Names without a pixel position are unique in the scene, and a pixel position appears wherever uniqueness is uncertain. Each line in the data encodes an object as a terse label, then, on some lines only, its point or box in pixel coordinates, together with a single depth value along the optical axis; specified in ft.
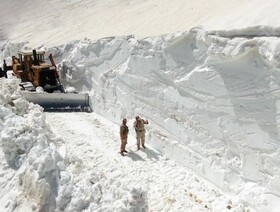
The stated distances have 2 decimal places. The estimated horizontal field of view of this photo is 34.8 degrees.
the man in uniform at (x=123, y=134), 40.57
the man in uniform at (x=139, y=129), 41.11
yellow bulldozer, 54.03
